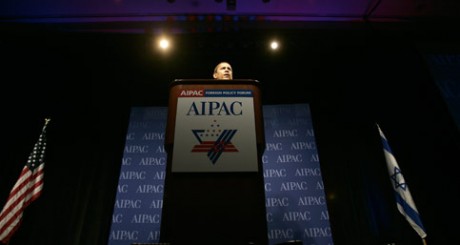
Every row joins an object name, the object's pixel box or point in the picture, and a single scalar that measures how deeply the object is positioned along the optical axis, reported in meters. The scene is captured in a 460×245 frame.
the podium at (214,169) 1.09
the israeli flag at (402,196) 2.74
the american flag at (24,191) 2.71
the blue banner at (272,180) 3.14
